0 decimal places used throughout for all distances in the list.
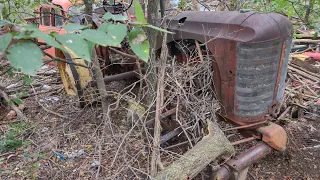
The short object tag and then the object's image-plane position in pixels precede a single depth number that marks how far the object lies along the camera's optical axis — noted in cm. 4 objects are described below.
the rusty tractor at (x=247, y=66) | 207
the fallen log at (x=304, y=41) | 520
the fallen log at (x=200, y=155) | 182
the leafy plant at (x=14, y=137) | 283
